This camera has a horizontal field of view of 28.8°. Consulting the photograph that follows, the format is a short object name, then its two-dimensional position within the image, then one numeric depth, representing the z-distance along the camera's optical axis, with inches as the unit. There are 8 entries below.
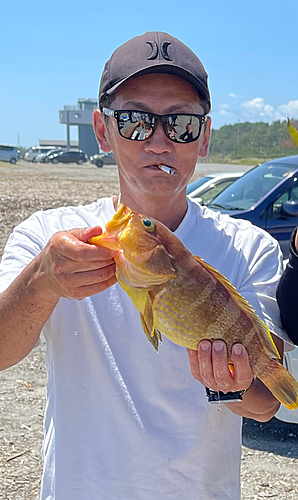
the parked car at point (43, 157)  2389.8
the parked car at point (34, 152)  2582.9
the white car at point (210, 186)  394.3
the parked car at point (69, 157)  2338.8
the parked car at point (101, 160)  2187.7
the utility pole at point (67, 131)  3875.0
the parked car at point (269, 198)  315.6
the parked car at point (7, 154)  2178.9
